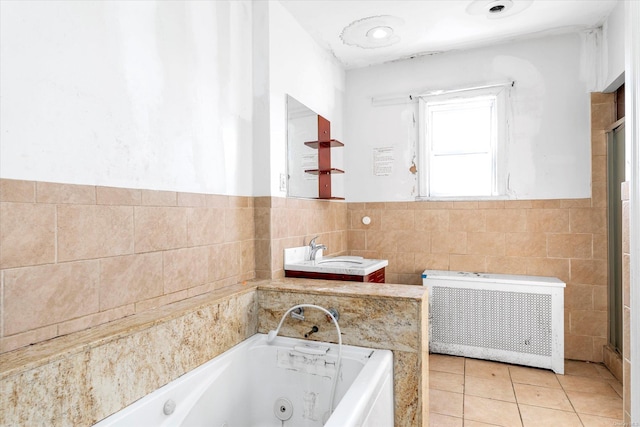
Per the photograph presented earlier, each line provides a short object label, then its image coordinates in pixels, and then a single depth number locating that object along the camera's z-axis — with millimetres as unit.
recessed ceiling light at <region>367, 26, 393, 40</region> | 2962
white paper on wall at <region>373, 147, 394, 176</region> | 3666
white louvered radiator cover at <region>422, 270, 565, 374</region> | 2891
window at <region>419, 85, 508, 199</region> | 3312
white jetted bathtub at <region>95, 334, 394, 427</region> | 1553
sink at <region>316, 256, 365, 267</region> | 2947
